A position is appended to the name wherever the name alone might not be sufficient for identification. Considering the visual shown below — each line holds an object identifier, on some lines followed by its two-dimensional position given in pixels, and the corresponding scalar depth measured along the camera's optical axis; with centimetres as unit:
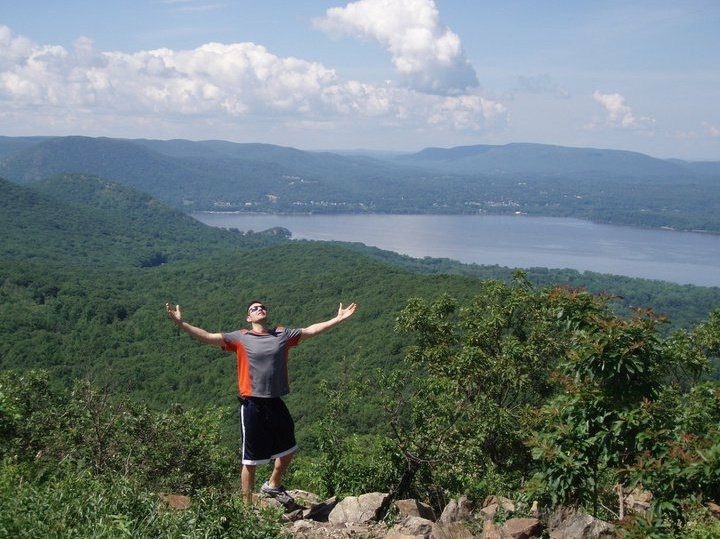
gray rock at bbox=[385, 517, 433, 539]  516
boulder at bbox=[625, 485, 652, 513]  677
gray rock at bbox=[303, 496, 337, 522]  602
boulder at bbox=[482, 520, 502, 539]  524
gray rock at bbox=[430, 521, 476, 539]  529
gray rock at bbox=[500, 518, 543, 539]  528
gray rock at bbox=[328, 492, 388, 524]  591
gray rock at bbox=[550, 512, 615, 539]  536
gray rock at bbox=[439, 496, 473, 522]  588
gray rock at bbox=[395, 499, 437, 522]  609
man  522
